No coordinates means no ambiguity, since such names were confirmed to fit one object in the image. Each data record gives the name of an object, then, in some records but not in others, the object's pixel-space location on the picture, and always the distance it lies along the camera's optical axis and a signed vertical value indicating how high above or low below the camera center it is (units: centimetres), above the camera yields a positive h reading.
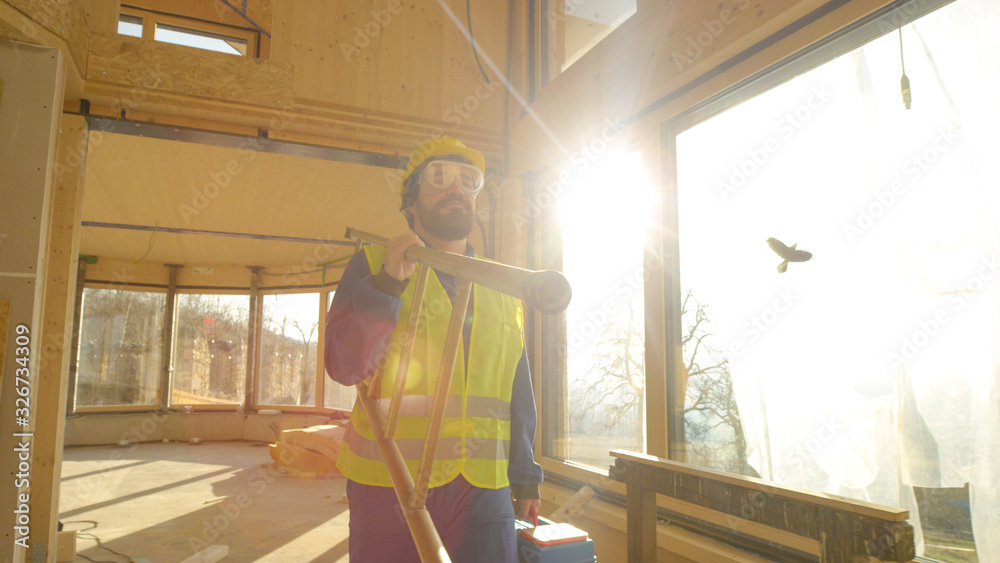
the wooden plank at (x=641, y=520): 196 -59
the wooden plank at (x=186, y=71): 327 +162
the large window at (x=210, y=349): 952 -7
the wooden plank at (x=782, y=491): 129 -37
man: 147 -17
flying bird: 202 +35
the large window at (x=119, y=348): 895 -6
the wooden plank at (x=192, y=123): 339 +135
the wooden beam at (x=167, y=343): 930 +3
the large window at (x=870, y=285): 154 +21
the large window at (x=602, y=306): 294 +23
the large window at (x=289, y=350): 938 -7
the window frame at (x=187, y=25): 487 +275
